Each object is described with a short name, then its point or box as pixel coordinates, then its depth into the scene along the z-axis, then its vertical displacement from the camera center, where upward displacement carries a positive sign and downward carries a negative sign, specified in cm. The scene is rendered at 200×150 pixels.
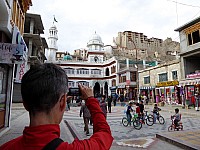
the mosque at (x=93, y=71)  4196 +485
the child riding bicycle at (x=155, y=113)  1015 -142
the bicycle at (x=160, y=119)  1027 -184
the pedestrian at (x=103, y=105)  900 -83
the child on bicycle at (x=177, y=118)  797 -136
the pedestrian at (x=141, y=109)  993 -119
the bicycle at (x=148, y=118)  1026 -177
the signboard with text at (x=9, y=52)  550 +129
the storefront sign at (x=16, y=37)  668 +220
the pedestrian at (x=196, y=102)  1659 -123
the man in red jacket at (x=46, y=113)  100 -16
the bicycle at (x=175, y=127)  801 -180
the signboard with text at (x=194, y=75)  1849 +172
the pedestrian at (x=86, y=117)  752 -125
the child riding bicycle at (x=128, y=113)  955 -135
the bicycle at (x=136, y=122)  889 -178
